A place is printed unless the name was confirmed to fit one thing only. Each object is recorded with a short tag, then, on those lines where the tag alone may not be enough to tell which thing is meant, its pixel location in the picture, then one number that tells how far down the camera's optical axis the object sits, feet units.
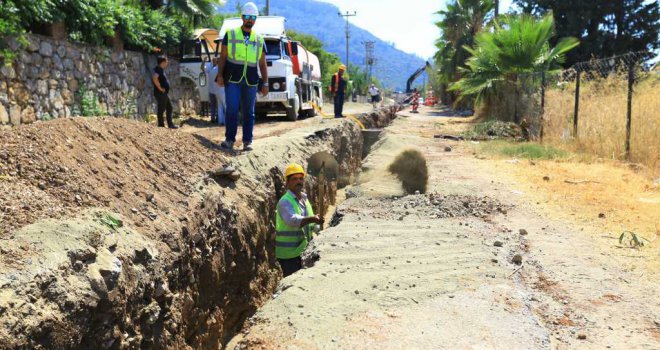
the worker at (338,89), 54.03
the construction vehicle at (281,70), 49.47
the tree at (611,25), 94.02
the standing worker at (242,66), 23.07
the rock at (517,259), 16.96
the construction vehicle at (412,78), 157.28
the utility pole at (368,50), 303.07
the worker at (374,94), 114.44
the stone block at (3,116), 31.35
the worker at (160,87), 33.02
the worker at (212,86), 42.06
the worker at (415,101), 132.87
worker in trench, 17.49
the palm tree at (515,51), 59.26
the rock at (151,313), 12.76
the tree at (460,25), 119.55
